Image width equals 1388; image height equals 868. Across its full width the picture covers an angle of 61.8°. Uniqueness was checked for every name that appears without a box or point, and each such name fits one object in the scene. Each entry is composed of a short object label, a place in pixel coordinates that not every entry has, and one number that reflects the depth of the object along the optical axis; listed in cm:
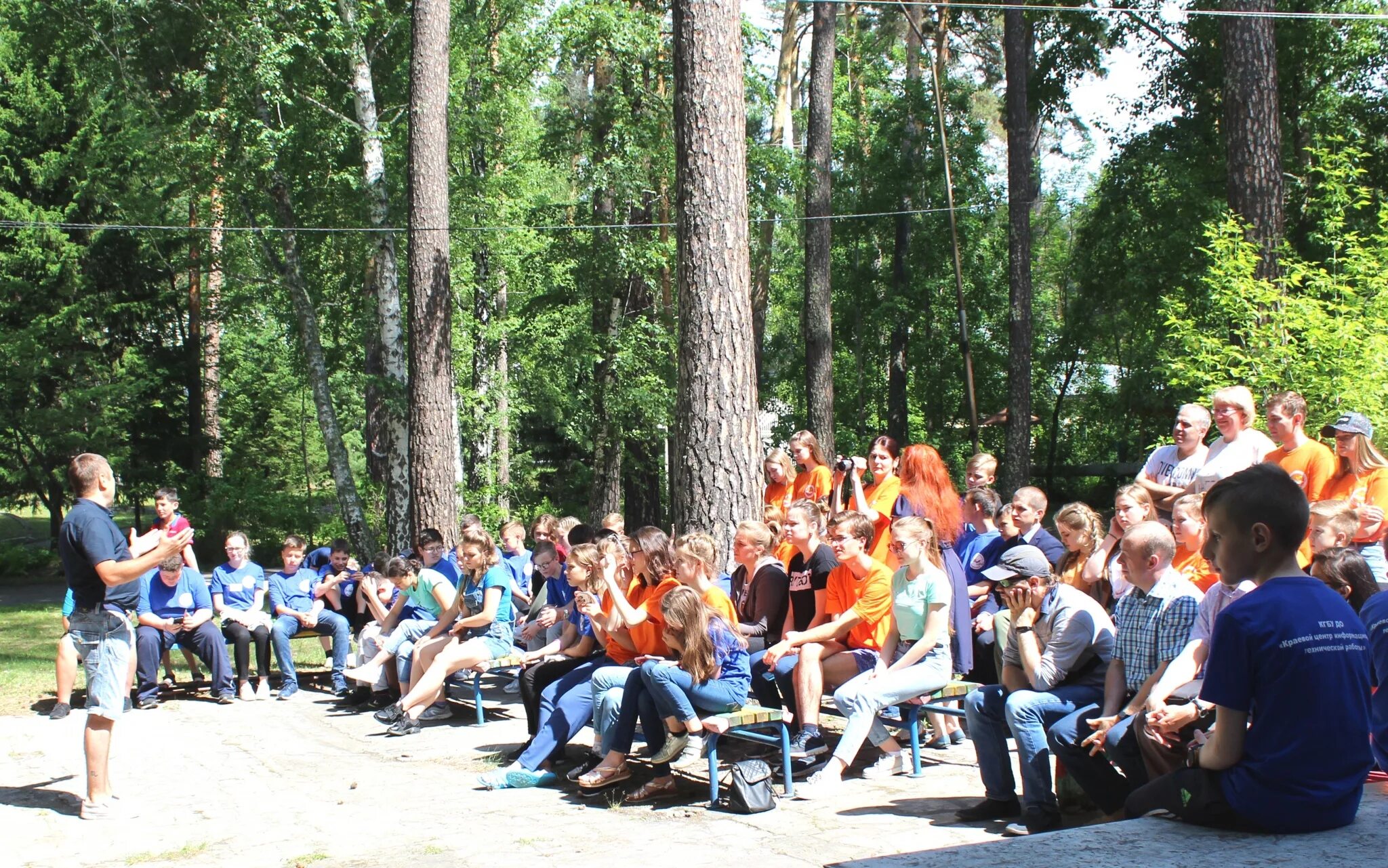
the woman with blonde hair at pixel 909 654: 589
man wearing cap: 492
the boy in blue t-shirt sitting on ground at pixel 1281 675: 308
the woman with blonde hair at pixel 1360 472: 621
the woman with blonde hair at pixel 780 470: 930
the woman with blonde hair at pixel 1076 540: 578
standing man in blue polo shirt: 595
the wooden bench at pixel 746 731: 580
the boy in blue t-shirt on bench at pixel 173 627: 938
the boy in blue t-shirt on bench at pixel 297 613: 998
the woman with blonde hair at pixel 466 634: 818
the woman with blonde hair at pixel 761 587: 693
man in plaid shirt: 461
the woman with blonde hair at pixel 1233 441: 702
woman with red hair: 752
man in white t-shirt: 723
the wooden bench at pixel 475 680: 819
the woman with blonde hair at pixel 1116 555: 570
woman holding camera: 788
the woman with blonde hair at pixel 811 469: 930
